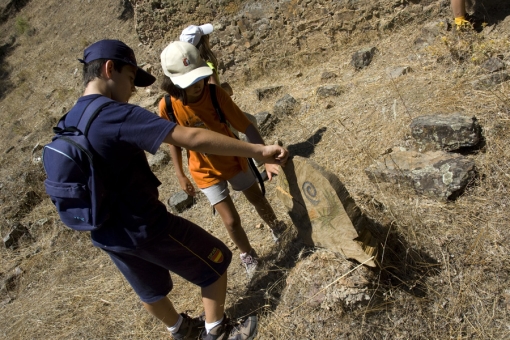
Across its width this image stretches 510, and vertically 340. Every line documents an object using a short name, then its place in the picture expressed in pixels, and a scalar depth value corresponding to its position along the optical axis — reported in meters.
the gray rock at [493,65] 3.72
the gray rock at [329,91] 5.11
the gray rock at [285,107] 5.38
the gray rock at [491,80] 3.53
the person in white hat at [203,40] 3.72
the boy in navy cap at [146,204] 1.83
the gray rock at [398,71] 4.61
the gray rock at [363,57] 5.38
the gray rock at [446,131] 3.01
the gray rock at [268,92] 6.14
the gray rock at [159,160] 5.84
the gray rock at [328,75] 5.65
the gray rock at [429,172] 2.78
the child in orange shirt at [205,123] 2.42
